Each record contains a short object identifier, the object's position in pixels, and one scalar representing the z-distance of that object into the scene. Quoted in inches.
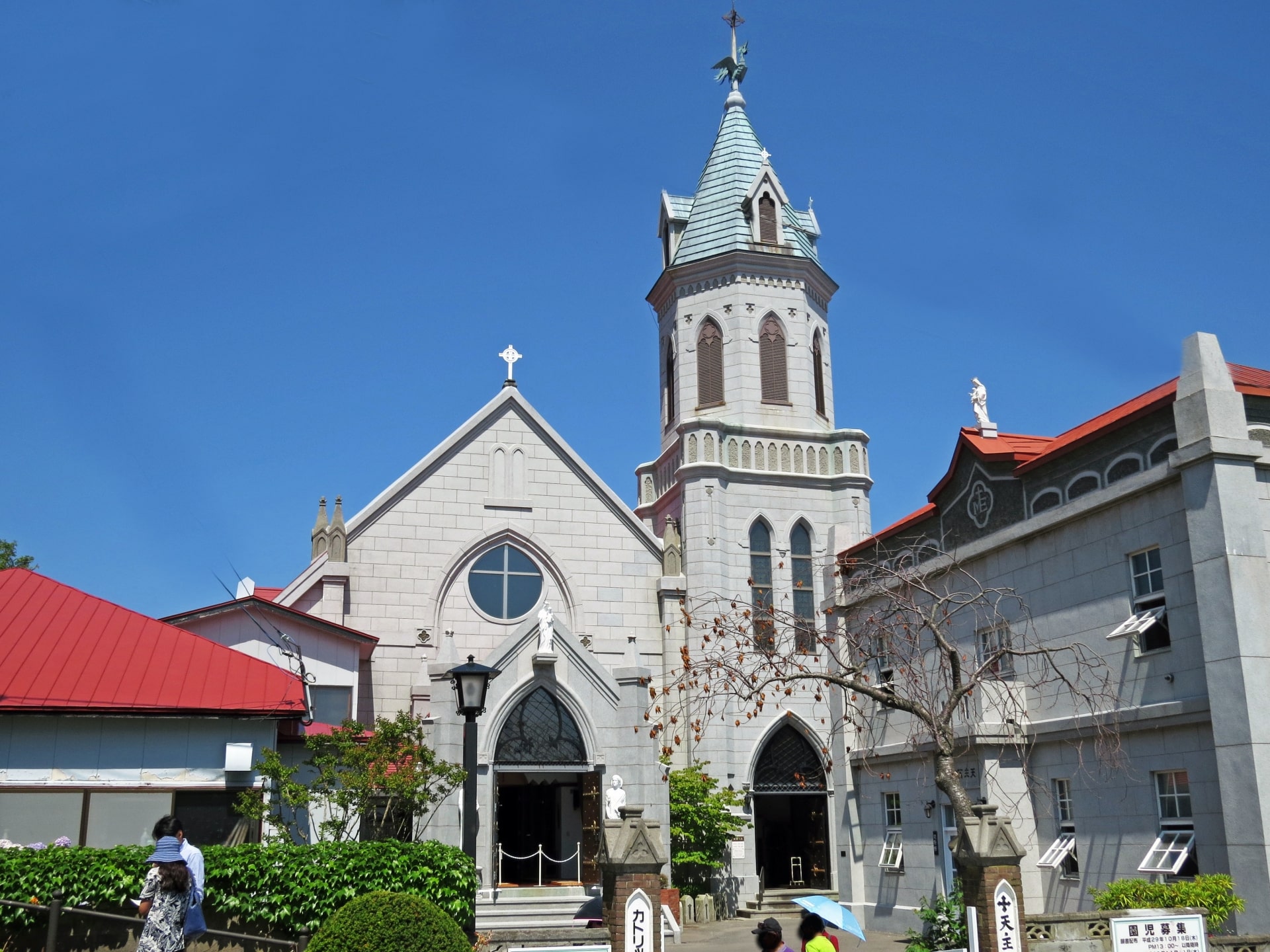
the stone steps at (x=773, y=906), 1155.3
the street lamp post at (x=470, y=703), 604.7
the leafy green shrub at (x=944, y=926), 696.4
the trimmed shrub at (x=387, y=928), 465.1
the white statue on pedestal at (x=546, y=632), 1023.0
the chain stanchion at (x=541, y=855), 1037.5
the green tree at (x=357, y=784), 780.6
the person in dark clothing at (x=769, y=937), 395.5
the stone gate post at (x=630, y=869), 618.8
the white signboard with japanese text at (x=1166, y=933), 560.1
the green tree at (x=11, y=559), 1611.7
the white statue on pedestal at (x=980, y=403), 965.8
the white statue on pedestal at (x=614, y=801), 941.2
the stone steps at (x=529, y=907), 917.2
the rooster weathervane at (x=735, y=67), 1578.5
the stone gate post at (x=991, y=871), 587.2
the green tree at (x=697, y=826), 1100.5
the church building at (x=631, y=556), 1031.6
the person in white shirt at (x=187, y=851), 429.7
